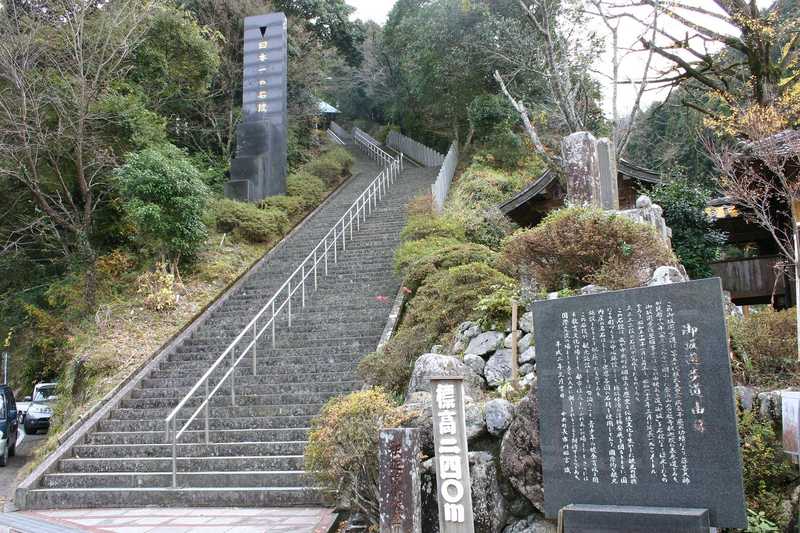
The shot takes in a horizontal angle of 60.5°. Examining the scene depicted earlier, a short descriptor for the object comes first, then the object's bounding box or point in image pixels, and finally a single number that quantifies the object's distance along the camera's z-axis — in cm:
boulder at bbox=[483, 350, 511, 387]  778
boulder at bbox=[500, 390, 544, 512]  599
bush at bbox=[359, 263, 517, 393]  908
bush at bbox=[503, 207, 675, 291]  842
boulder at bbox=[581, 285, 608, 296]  794
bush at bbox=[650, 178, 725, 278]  1266
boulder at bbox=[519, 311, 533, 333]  814
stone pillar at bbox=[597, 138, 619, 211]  1079
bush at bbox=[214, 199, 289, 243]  1809
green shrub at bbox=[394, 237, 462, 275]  1351
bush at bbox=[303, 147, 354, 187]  2430
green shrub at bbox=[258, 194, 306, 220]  2009
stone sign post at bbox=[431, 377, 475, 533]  554
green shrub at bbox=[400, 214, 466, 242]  1520
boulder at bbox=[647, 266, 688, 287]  779
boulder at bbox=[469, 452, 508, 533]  600
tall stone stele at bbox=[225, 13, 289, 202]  2131
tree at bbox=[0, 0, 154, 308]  1446
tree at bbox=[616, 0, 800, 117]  1530
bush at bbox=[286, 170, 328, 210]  2161
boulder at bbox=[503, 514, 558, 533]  580
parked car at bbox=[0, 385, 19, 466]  1298
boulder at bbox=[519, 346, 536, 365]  775
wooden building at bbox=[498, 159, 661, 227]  1458
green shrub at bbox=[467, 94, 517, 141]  2388
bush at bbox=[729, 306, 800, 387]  691
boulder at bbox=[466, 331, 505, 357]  825
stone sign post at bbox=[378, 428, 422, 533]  574
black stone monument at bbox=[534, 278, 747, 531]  501
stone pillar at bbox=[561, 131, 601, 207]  1057
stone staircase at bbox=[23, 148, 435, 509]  849
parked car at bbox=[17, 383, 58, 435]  1719
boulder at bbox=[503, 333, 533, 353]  796
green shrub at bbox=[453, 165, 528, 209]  1939
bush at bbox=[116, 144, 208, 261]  1463
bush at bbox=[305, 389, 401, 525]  635
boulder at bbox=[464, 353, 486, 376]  799
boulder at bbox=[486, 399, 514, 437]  630
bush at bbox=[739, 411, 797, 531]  554
